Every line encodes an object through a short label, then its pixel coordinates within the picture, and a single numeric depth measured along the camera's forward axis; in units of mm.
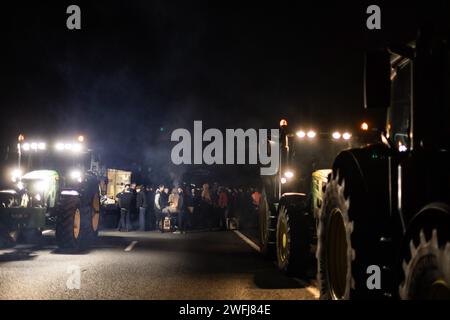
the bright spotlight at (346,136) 12867
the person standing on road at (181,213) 22688
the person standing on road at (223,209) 25448
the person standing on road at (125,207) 23500
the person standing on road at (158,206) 23516
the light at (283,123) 12602
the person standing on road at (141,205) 23969
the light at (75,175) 17625
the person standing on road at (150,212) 25070
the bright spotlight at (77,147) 17627
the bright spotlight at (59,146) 17641
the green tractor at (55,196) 14945
